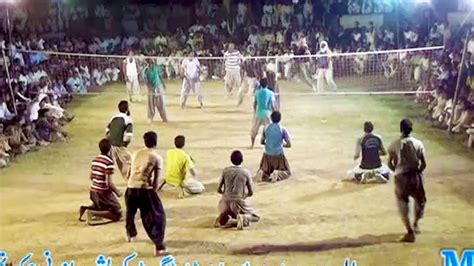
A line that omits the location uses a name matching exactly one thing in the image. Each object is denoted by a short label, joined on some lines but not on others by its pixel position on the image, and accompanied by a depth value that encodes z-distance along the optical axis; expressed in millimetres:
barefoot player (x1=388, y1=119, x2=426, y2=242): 9812
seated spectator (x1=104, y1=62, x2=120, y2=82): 26655
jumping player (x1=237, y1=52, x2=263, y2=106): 20844
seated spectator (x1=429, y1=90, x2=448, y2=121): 17688
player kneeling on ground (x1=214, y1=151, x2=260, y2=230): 10430
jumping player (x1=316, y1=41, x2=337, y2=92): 22000
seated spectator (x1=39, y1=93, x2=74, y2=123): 17750
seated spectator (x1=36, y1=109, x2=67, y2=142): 16562
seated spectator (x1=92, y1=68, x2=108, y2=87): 25953
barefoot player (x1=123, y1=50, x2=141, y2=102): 21375
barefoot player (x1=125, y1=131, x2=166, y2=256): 9602
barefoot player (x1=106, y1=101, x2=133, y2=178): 12180
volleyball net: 22125
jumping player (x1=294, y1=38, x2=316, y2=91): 23473
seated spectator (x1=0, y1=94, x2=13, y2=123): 16312
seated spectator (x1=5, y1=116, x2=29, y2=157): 15438
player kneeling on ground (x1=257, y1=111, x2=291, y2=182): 12805
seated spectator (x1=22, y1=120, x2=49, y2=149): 15984
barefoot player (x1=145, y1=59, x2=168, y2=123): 18000
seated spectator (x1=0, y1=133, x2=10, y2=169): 14758
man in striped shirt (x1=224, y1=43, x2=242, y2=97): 20875
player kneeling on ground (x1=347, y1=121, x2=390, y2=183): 12438
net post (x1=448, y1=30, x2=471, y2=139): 16406
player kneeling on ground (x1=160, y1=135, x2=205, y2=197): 11977
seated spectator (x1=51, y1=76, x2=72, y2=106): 20406
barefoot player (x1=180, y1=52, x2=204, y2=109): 20297
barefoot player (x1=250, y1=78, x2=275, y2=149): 14375
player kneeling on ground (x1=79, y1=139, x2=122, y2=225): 10617
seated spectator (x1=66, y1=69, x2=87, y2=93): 23234
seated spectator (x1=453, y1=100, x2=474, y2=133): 15898
